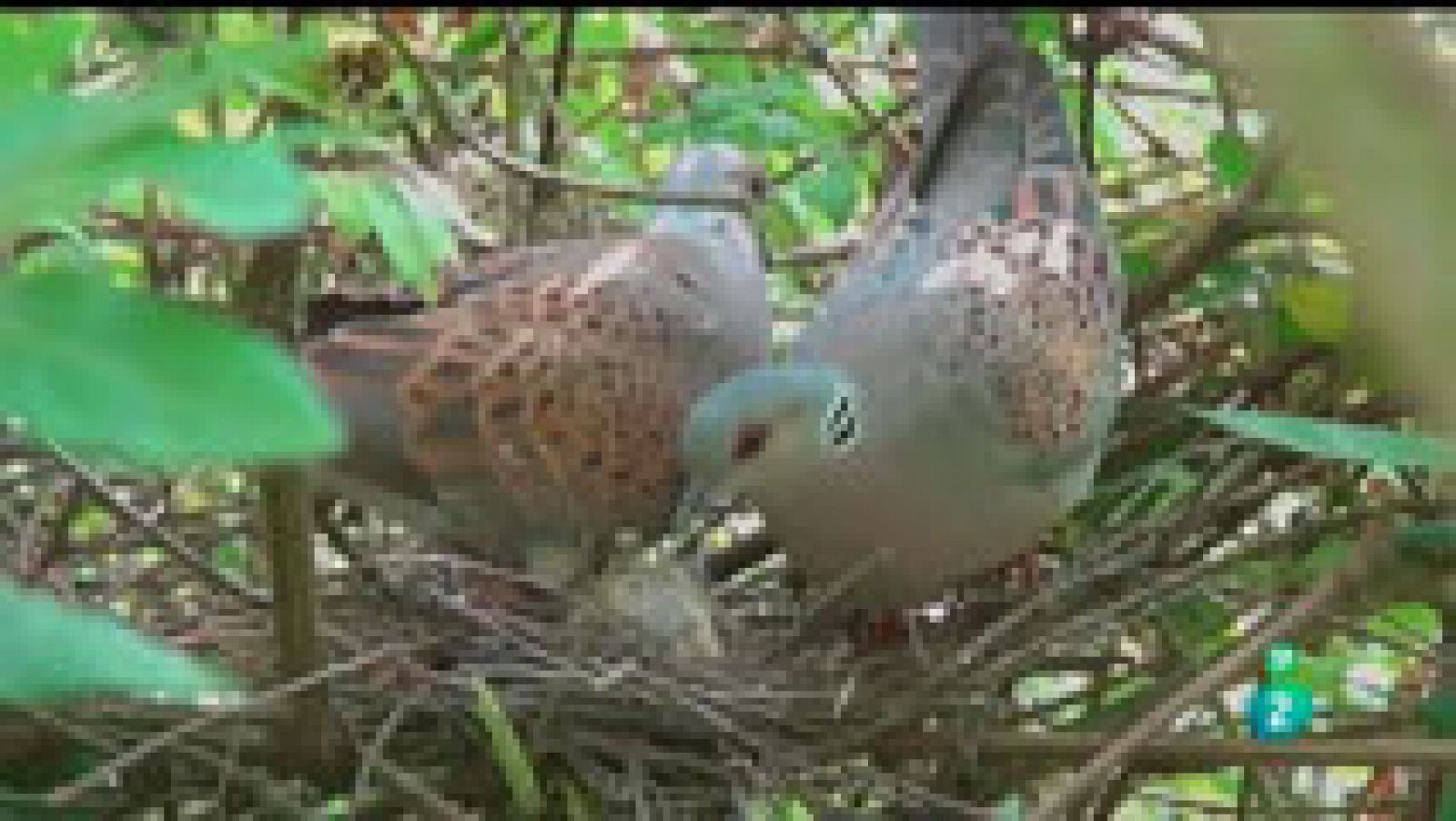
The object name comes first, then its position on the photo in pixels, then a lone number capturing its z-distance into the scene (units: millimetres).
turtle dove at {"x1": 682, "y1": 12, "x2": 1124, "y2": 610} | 5201
